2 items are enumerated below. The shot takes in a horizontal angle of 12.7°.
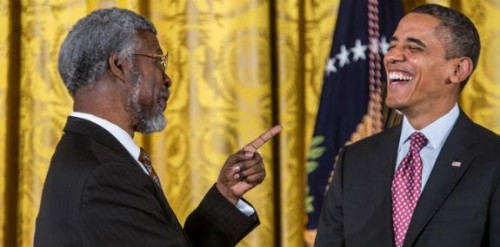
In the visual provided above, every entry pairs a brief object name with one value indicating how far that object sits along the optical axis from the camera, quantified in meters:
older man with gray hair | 4.21
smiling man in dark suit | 4.58
